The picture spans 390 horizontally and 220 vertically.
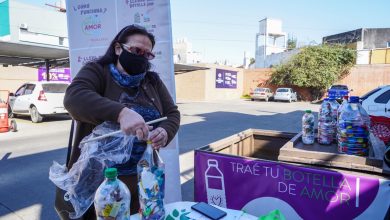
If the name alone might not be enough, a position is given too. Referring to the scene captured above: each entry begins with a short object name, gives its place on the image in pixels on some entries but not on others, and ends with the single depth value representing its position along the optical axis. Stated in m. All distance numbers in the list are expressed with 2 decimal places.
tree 28.30
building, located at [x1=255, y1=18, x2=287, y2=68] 45.91
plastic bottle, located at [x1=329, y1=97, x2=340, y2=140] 2.72
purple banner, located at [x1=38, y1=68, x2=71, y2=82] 20.88
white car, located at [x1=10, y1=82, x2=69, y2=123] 11.58
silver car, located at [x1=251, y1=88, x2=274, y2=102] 28.75
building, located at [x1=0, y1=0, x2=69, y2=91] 12.48
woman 1.58
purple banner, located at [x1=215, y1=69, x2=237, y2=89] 30.55
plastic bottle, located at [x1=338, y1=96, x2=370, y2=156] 2.18
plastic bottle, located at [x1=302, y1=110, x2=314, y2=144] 2.66
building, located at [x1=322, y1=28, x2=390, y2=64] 29.70
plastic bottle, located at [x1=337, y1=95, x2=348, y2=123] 2.28
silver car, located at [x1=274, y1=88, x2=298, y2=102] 27.68
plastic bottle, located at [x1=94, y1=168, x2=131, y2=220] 1.33
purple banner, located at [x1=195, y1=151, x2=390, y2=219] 1.92
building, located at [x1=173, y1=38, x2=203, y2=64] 48.41
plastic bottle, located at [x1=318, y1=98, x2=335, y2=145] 2.66
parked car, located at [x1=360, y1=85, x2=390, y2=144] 6.34
